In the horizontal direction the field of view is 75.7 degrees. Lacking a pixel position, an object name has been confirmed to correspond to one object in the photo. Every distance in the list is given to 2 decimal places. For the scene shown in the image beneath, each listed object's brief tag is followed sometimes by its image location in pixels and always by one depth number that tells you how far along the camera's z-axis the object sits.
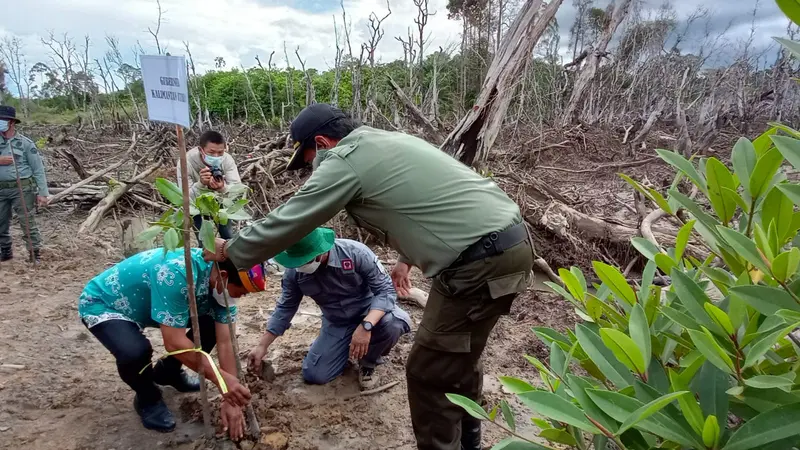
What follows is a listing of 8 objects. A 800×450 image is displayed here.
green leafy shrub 0.62
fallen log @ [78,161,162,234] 5.83
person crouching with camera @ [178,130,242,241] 4.73
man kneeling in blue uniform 2.72
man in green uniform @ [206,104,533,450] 1.84
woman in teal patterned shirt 2.08
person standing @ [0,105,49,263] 4.82
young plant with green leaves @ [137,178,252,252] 1.66
